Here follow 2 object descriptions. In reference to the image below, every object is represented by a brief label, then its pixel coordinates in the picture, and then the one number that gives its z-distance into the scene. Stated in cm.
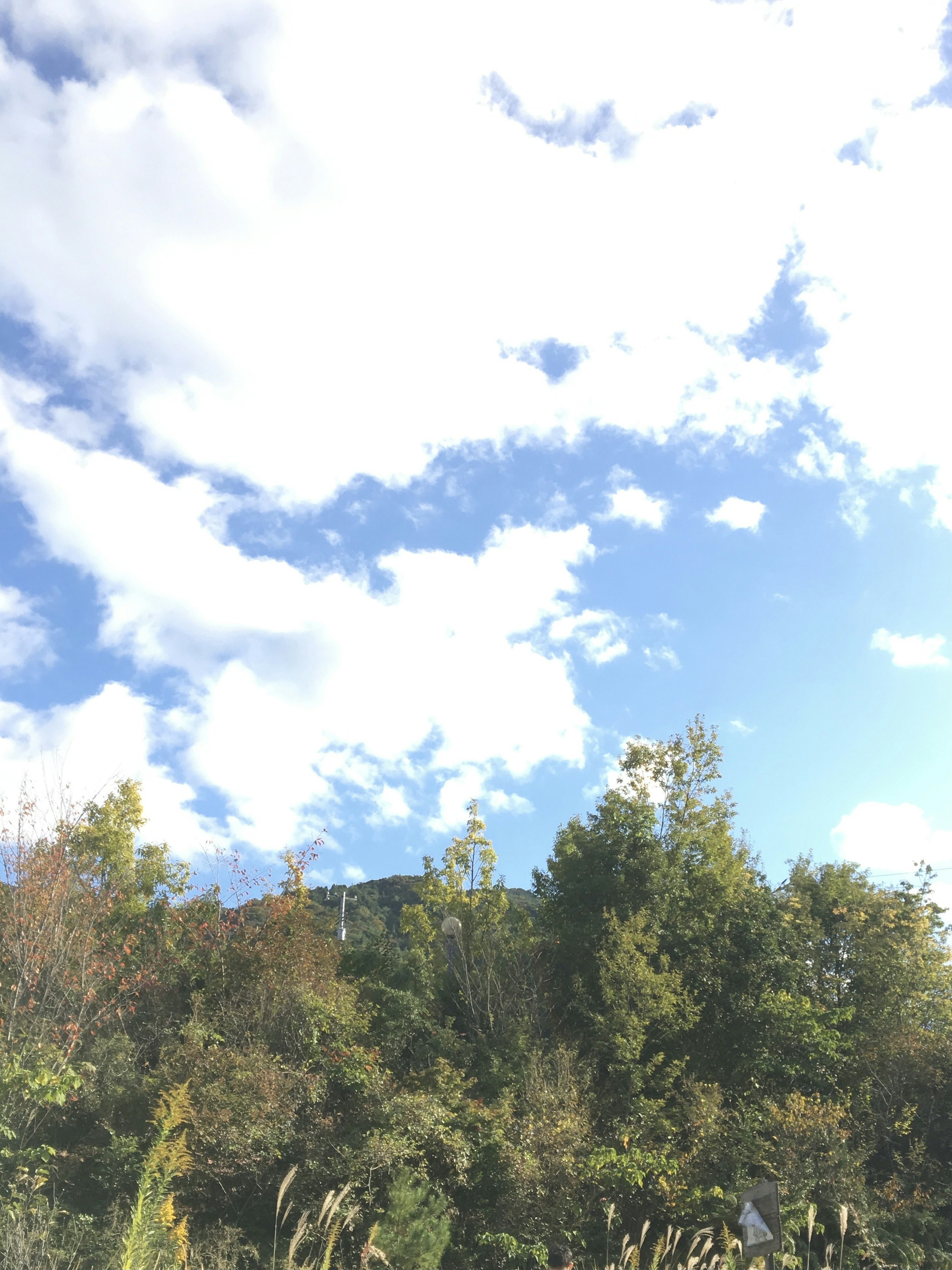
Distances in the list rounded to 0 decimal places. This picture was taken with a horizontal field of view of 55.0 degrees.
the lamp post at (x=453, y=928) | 2527
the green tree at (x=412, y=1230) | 1172
